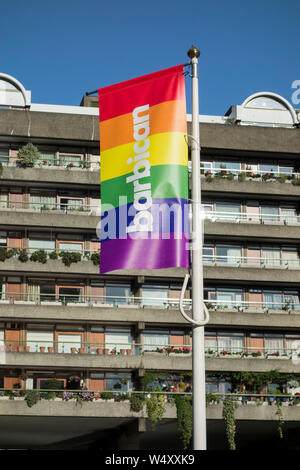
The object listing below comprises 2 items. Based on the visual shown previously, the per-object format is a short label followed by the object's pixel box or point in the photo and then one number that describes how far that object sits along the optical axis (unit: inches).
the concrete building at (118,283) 1797.5
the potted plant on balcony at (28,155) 1907.0
